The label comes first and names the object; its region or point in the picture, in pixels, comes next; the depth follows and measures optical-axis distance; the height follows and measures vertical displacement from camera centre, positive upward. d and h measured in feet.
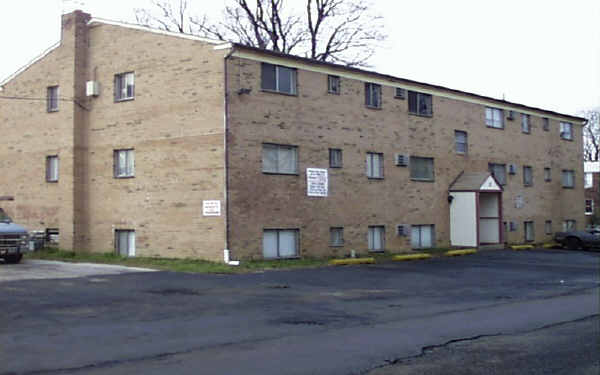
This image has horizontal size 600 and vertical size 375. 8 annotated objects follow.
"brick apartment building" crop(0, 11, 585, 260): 78.74 +9.14
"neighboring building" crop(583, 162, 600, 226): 205.57 +10.96
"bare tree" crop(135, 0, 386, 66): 146.61 +41.60
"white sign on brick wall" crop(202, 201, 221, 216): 76.84 +1.59
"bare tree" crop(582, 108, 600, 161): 250.57 +30.97
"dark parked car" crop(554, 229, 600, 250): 113.39 -3.22
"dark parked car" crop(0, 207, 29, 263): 73.51 -1.96
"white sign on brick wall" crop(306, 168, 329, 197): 85.35 +4.94
